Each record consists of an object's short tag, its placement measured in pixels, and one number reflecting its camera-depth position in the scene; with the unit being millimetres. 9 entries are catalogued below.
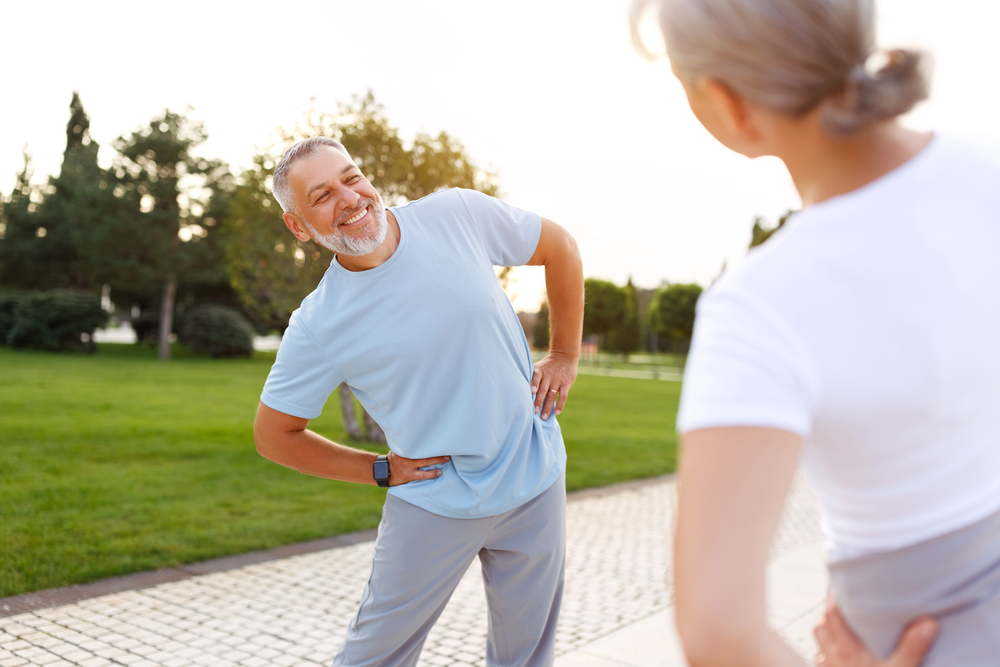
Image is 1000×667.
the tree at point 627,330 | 53866
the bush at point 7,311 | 34062
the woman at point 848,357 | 788
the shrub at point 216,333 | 33281
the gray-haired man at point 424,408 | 2271
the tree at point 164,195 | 32500
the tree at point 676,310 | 46750
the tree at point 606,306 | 52656
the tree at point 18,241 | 38562
